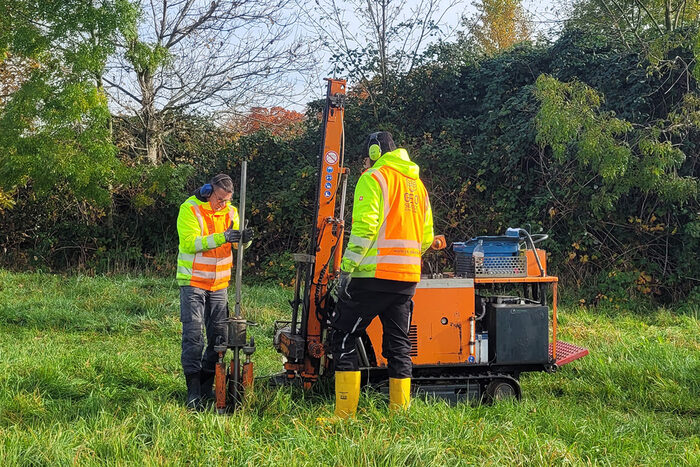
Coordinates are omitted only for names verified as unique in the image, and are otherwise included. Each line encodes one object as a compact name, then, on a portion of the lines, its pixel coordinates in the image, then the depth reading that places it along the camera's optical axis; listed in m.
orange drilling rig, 5.25
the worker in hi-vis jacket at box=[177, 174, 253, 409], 5.20
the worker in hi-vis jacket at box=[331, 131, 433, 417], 4.51
